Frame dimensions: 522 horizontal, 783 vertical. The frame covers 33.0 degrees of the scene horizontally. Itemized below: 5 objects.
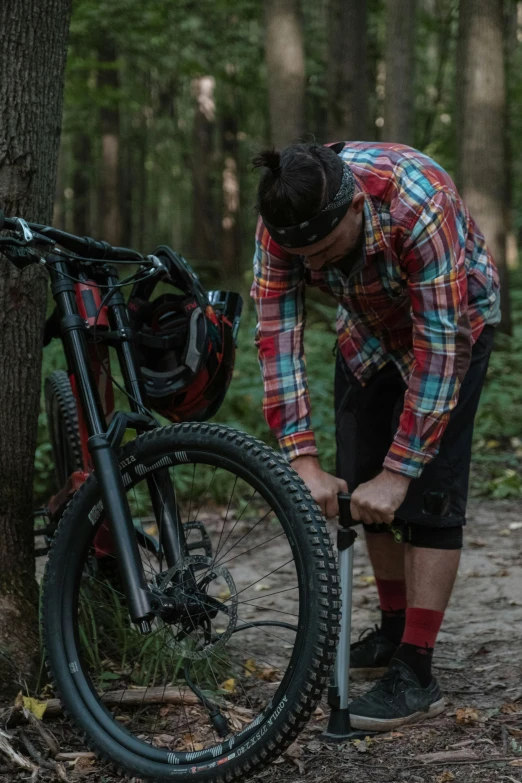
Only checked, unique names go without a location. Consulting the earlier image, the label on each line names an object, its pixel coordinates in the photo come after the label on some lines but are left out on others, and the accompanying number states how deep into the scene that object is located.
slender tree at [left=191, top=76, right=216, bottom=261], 17.05
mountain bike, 2.22
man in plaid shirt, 2.50
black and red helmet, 2.84
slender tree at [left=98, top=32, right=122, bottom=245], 14.80
